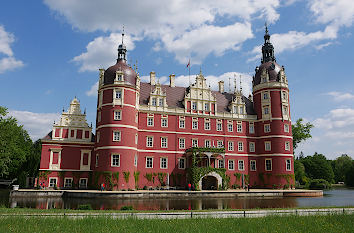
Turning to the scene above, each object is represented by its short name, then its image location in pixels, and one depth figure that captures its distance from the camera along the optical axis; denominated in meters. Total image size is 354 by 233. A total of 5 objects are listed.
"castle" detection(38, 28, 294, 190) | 37.93
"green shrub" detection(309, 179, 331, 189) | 53.84
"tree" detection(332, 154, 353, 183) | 88.62
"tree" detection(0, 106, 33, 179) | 40.63
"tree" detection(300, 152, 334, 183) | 80.88
